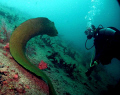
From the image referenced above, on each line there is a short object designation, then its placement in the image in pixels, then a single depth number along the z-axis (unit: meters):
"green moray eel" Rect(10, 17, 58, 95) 2.47
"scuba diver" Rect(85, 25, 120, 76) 3.71
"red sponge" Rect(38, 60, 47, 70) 3.59
